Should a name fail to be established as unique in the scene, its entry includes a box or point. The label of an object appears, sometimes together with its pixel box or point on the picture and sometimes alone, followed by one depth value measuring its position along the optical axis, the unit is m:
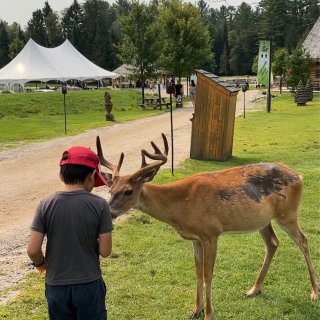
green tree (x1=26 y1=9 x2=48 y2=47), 94.12
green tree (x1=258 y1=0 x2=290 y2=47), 82.62
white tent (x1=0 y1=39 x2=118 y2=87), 48.56
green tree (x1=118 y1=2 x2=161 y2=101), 39.22
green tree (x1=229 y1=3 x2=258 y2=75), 100.88
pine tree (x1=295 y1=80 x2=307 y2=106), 36.38
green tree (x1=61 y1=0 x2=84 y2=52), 92.65
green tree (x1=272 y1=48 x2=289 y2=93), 50.56
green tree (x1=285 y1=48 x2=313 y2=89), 43.25
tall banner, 33.31
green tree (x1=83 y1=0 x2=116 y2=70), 87.19
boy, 3.86
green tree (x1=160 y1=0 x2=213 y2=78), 43.12
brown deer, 5.82
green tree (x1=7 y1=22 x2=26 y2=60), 85.81
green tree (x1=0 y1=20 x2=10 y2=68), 93.44
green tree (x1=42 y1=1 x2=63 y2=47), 93.44
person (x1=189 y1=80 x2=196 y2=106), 35.22
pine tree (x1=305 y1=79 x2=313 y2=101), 39.00
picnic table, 37.81
